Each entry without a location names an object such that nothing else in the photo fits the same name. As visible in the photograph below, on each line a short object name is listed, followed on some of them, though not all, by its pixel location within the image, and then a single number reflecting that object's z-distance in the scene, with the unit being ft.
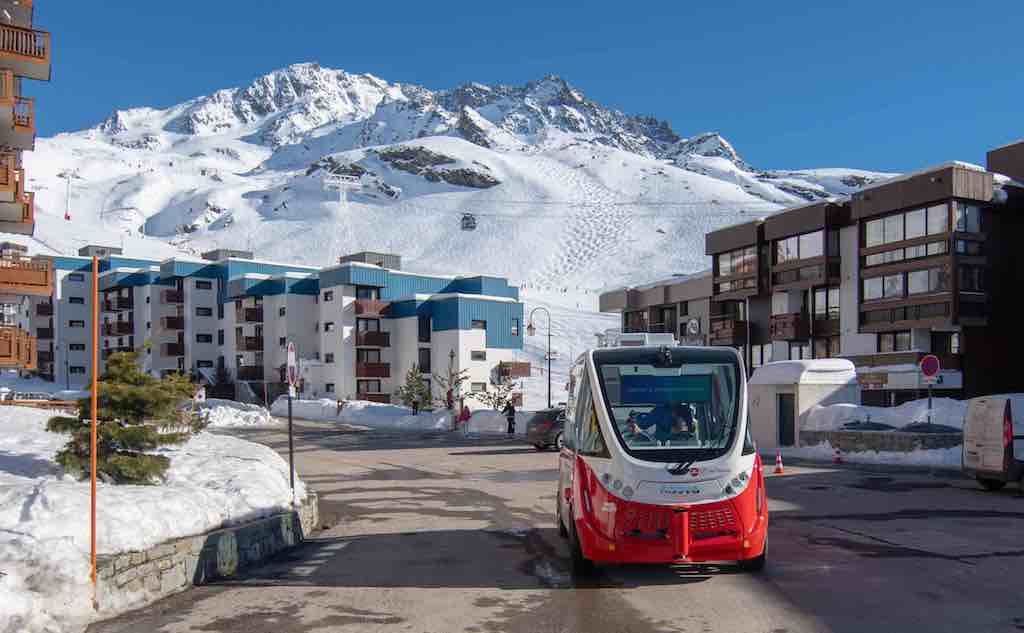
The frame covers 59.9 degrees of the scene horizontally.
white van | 54.49
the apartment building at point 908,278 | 138.62
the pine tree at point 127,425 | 39.19
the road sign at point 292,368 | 46.62
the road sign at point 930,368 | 78.02
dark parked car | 101.24
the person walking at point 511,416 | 134.35
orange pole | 26.40
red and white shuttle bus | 28.78
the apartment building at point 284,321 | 222.07
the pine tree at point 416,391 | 173.58
